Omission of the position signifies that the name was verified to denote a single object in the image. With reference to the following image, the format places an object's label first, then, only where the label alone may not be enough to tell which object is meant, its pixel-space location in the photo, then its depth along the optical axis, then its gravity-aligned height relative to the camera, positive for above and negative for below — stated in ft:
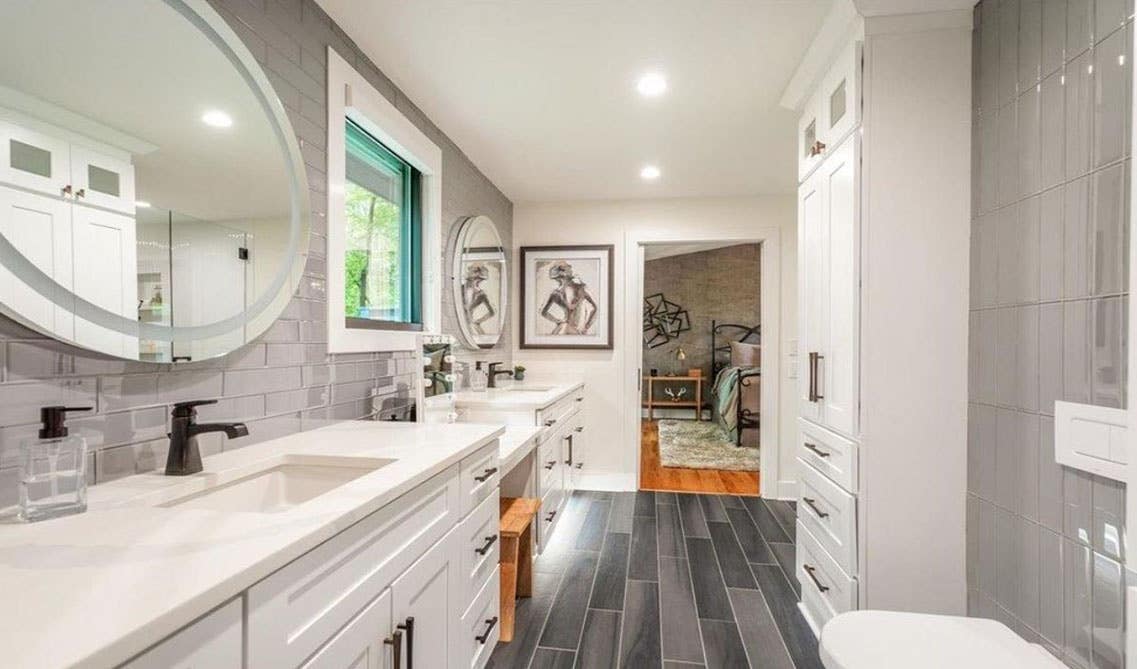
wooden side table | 23.91 -3.00
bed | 16.71 -1.68
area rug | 15.57 -4.08
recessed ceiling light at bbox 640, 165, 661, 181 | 10.76 +3.59
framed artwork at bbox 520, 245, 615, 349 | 13.11 +0.97
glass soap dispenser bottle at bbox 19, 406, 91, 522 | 2.68 -0.79
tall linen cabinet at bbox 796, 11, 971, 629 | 5.23 +0.26
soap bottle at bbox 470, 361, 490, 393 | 10.47 -1.01
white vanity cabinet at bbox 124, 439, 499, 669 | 2.18 -1.60
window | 6.62 +1.44
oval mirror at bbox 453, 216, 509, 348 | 9.86 +1.12
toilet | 3.67 -2.41
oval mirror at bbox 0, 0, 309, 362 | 2.95 +1.11
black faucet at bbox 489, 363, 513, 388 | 11.50 -0.94
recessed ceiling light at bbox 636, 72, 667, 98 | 7.04 +3.64
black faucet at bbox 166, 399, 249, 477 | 3.53 -0.76
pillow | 20.86 -0.92
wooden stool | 6.54 -3.11
